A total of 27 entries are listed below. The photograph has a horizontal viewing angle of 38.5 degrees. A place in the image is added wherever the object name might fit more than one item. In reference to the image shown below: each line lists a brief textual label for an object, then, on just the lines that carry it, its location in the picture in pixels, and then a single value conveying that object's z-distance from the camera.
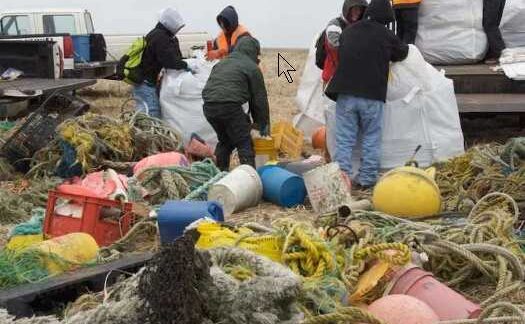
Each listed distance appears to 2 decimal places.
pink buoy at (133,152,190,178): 6.56
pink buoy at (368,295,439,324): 3.06
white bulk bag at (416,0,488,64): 8.39
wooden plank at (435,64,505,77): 8.10
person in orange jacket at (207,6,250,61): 8.12
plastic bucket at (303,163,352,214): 5.70
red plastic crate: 4.89
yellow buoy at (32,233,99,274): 4.03
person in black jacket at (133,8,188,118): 8.12
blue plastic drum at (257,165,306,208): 6.04
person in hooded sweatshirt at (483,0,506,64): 8.31
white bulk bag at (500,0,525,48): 8.84
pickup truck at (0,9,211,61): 15.46
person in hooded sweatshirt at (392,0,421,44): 8.33
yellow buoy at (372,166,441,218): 5.07
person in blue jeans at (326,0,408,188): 6.46
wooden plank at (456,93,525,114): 7.50
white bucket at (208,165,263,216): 5.79
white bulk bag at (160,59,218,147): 8.22
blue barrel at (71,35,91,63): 14.63
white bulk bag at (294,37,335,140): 8.89
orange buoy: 8.27
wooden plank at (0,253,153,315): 3.41
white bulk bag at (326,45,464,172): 6.75
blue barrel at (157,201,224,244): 4.64
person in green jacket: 6.74
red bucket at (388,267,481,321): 3.34
